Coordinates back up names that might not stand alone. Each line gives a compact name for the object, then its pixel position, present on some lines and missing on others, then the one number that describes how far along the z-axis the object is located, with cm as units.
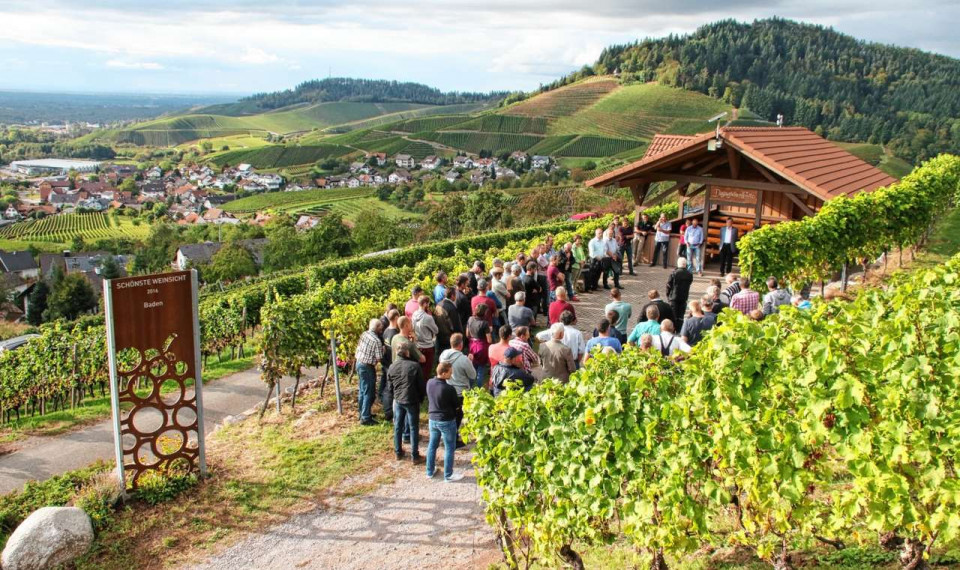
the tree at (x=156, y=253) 8388
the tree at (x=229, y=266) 6794
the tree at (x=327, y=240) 6488
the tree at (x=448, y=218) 6825
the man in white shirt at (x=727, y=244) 1554
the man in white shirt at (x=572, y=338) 831
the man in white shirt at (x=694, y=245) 1582
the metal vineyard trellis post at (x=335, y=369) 992
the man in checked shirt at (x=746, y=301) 921
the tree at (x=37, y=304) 6794
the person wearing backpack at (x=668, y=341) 746
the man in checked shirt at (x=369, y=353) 880
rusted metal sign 747
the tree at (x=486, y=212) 6231
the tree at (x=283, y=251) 6638
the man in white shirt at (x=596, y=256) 1461
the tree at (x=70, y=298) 6469
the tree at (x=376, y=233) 6881
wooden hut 1553
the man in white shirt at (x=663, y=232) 1692
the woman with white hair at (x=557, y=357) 780
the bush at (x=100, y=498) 716
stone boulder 642
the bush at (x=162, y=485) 768
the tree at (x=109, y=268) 7306
